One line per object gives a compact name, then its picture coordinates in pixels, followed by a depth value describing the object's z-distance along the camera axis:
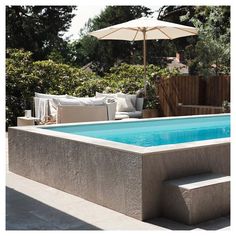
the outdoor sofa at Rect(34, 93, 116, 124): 8.70
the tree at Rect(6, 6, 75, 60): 23.62
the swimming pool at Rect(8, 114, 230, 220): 4.46
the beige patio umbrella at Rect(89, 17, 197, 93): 11.27
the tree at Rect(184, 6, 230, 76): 12.88
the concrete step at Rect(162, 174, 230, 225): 4.31
